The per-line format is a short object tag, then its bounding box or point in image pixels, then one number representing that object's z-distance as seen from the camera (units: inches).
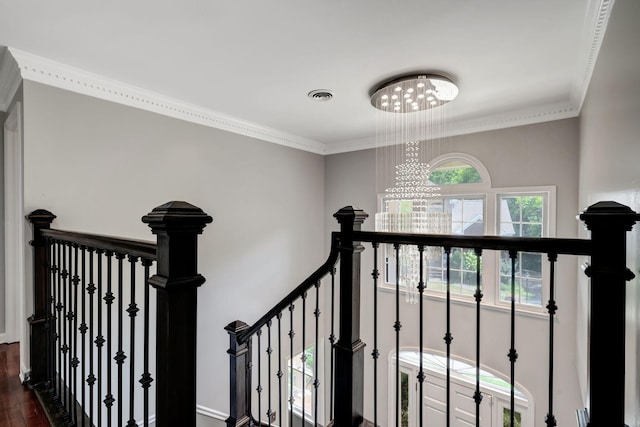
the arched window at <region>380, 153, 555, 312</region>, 124.0
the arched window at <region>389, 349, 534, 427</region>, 146.6
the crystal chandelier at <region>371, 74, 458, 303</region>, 105.8
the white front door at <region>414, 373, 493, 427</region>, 158.7
